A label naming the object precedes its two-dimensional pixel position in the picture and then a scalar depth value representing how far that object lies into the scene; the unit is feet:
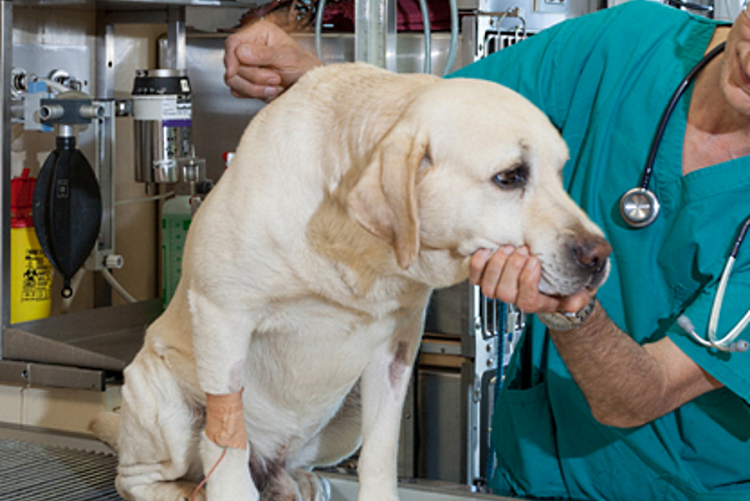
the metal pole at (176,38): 7.59
